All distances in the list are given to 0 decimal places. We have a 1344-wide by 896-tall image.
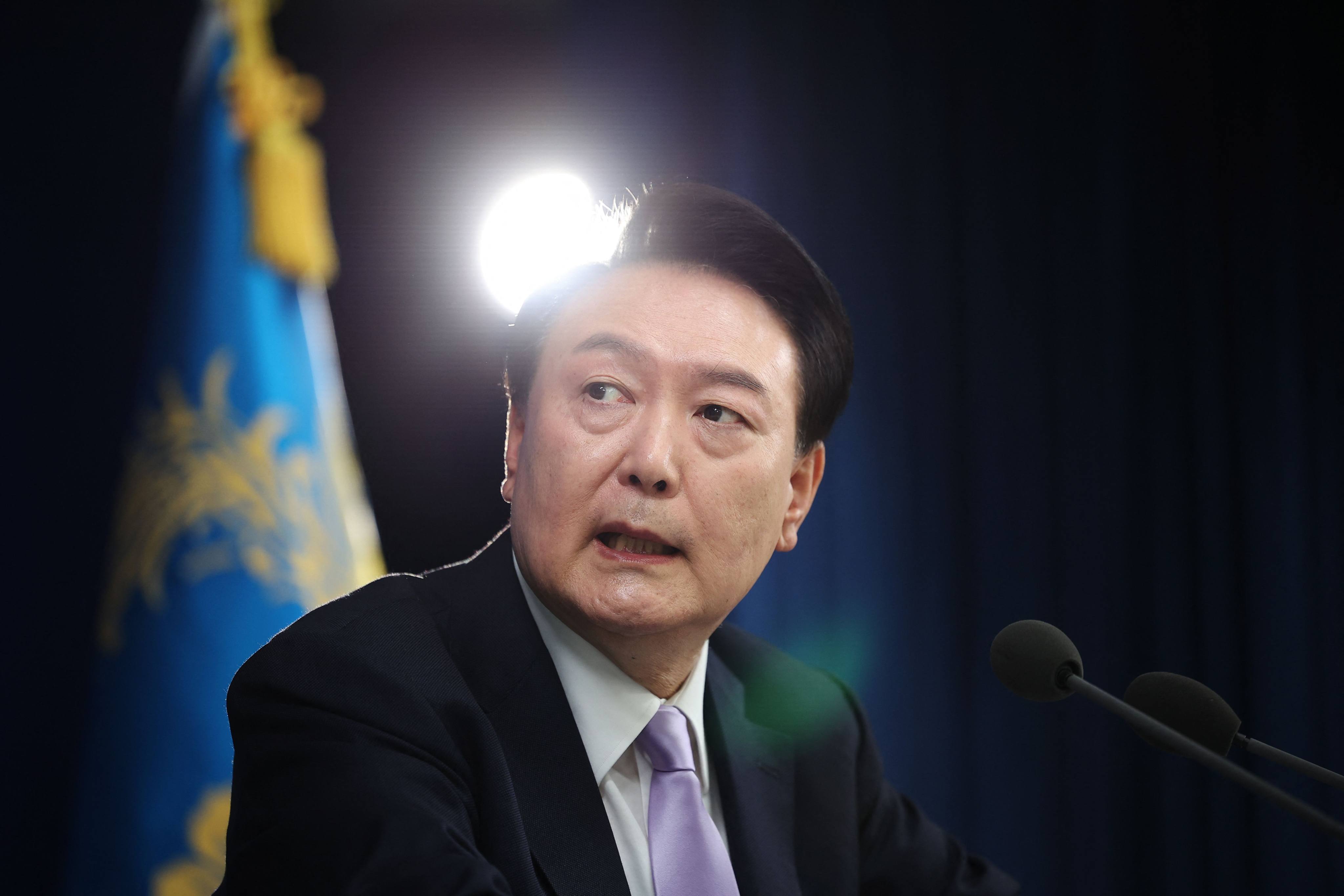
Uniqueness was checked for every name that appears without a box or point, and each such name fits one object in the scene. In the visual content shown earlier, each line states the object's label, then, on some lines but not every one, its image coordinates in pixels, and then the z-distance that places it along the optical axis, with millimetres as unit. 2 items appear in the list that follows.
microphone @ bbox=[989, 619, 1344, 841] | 2383
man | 2364
